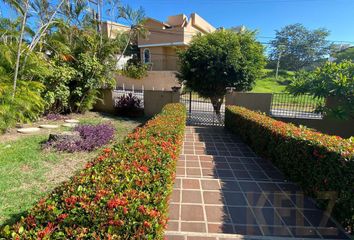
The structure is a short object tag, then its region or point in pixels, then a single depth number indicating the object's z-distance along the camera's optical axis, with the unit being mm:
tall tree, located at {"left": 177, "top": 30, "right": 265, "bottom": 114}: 8688
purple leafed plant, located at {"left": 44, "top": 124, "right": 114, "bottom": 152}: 5152
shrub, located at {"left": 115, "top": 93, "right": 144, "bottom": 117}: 10469
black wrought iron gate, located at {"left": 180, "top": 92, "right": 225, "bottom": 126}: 9688
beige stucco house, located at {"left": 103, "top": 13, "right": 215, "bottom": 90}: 20891
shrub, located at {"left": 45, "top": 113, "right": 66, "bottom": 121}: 8484
